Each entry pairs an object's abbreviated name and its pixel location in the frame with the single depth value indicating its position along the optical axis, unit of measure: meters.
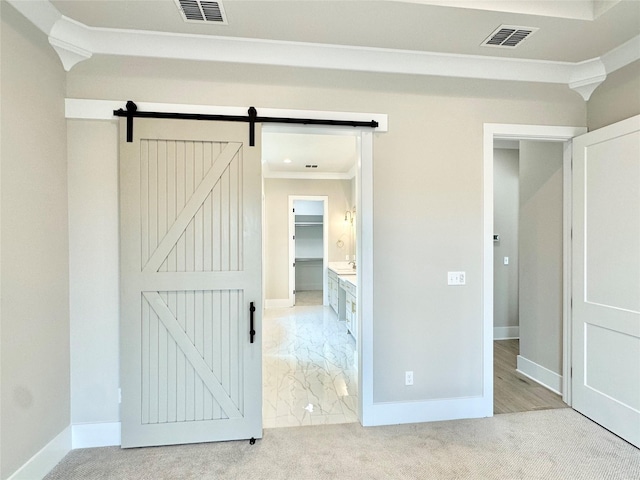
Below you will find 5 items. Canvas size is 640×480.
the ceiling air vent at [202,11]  1.92
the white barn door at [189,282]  2.25
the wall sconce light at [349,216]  6.93
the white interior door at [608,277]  2.25
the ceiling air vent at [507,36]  2.15
